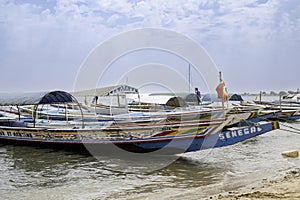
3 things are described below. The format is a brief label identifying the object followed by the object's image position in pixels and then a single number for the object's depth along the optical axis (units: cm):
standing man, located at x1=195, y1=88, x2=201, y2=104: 2827
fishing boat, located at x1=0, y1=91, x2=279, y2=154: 1038
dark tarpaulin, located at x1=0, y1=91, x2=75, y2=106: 1296
